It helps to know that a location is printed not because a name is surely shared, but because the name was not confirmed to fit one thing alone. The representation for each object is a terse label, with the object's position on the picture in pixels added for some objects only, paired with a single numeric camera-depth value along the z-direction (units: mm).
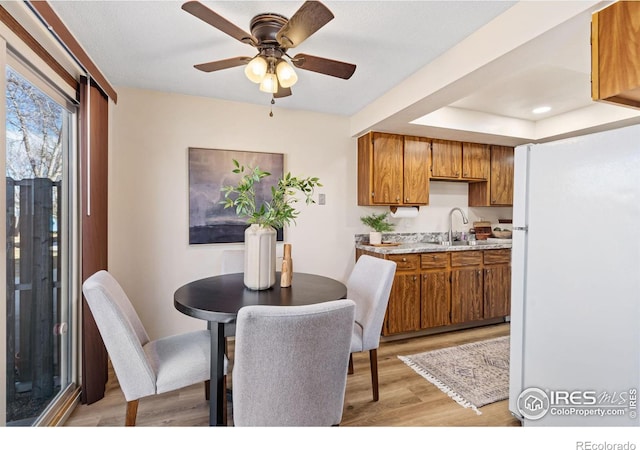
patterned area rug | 2098
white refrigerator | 1282
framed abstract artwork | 2818
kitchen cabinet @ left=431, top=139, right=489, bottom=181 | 3512
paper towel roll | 3478
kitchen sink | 3617
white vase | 1779
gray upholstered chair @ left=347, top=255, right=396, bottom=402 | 1962
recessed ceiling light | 3164
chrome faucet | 3740
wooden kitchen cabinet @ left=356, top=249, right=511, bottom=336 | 2992
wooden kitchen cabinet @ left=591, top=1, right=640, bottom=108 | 1159
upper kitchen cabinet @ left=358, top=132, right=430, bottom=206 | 3223
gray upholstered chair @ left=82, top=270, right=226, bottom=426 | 1334
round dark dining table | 1449
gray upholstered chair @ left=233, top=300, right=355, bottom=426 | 1046
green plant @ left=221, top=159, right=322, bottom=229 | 1734
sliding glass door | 1512
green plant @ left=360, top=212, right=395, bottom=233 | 3389
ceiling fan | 1294
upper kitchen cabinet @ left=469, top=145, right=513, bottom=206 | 3801
